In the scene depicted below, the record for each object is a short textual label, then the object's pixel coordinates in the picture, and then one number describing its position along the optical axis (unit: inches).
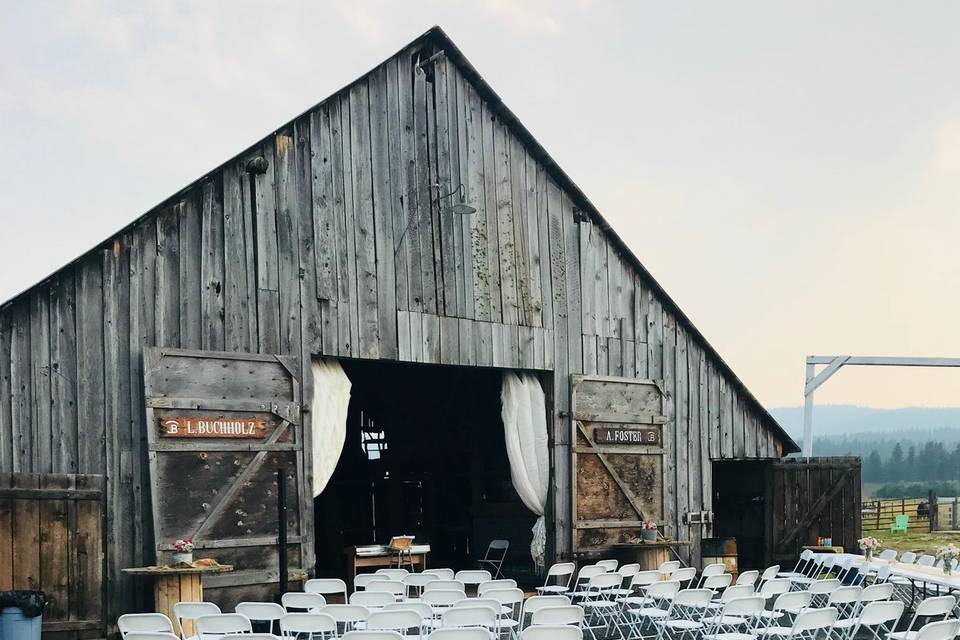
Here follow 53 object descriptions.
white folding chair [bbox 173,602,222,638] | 328.5
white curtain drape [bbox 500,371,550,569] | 546.3
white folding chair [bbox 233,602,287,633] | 326.6
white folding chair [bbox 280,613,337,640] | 308.2
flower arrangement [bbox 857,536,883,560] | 514.5
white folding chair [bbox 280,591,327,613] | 354.6
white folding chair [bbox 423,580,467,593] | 378.9
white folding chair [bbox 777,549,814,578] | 537.6
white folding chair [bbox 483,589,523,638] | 368.2
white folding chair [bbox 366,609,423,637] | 318.0
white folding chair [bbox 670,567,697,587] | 440.5
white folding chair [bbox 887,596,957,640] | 357.1
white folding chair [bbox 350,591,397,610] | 357.1
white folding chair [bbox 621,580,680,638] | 397.5
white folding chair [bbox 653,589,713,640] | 367.2
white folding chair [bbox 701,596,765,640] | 350.3
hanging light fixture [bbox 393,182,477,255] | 498.6
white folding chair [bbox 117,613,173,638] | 321.4
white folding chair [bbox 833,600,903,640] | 340.5
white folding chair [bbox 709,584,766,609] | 375.9
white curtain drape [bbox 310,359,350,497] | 462.0
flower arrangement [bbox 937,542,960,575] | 472.7
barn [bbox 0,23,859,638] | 391.5
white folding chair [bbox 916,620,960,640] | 310.8
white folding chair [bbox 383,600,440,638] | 323.7
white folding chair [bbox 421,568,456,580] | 432.5
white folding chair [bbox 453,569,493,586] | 435.8
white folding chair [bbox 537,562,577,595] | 457.8
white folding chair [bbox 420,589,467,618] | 369.7
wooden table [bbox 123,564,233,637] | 385.1
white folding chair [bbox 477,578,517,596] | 380.0
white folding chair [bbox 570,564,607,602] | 448.1
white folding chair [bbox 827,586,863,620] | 368.5
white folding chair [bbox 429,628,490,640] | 279.7
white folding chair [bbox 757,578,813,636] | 359.9
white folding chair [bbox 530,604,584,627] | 328.5
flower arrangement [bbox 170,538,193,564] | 393.1
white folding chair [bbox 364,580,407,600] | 400.0
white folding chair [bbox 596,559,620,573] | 472.1
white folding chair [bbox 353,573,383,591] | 420.5
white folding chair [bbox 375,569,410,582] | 422.3
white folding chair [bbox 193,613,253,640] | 309.1
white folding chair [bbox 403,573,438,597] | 425.4
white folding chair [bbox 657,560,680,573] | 503.5
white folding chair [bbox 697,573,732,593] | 410.3
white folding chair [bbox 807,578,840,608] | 421.7
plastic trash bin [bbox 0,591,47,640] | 338.6
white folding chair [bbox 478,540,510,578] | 647.1
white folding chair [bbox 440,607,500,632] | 321.7
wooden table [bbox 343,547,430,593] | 550.9
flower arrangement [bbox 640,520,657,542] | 574.6
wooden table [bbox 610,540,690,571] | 571.8
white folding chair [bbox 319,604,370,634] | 318.3
